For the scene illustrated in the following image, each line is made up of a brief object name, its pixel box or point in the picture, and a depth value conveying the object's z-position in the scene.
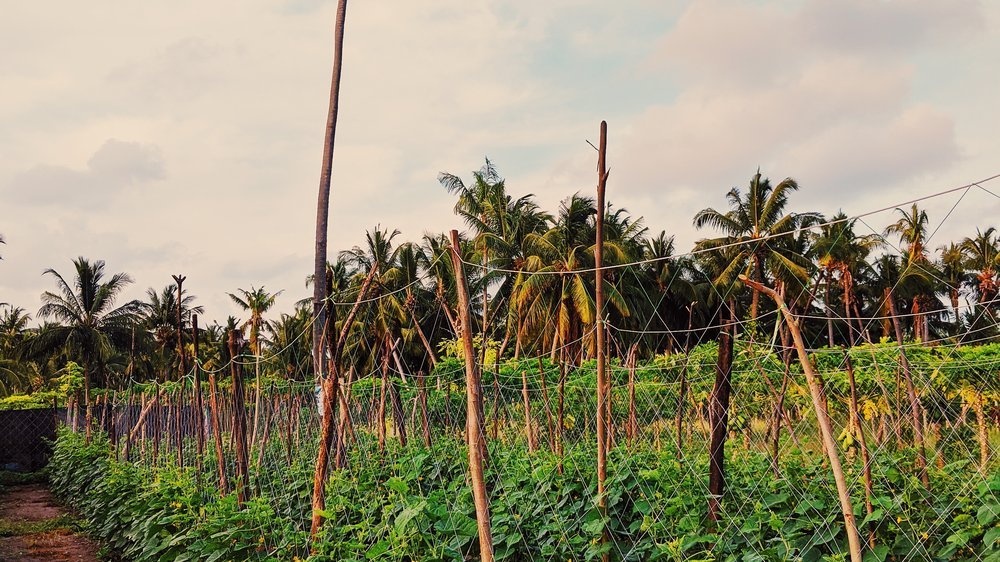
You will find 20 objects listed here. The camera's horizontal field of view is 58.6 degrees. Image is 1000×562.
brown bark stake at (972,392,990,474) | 7.82
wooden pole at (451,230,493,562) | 4.36
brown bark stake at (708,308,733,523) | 5.01
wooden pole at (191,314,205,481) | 9.31
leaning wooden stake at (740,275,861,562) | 3.97
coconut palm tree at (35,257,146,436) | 33.88
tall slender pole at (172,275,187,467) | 10.43
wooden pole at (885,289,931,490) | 5.84
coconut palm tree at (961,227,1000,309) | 37.75
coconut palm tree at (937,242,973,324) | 38.34
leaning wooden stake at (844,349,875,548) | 4.89
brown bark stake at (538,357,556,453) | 6.75
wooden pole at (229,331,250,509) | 7.86
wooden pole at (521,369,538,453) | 7.46
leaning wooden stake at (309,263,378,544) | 6.30
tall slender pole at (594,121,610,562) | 5.46
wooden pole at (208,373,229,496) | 8.58
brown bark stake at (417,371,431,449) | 8.22
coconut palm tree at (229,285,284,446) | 39.91
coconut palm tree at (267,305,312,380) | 40.59
